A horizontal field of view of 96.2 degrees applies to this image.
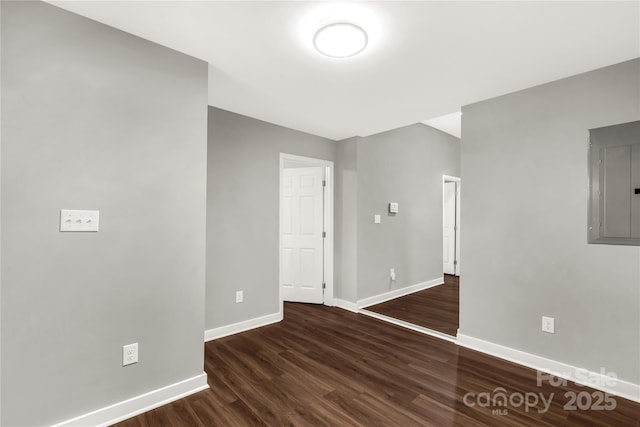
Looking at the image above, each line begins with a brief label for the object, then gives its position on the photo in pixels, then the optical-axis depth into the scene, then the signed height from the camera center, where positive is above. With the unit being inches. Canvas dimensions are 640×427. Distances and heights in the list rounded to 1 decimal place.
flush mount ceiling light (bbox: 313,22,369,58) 66.2 +42.7
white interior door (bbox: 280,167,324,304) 169.3 -11.1
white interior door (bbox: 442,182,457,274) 252.7 -10.0
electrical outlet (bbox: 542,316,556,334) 93.2 -35.0
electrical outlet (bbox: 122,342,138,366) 71.9 -35.2
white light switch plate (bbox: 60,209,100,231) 64.1 -1.3
